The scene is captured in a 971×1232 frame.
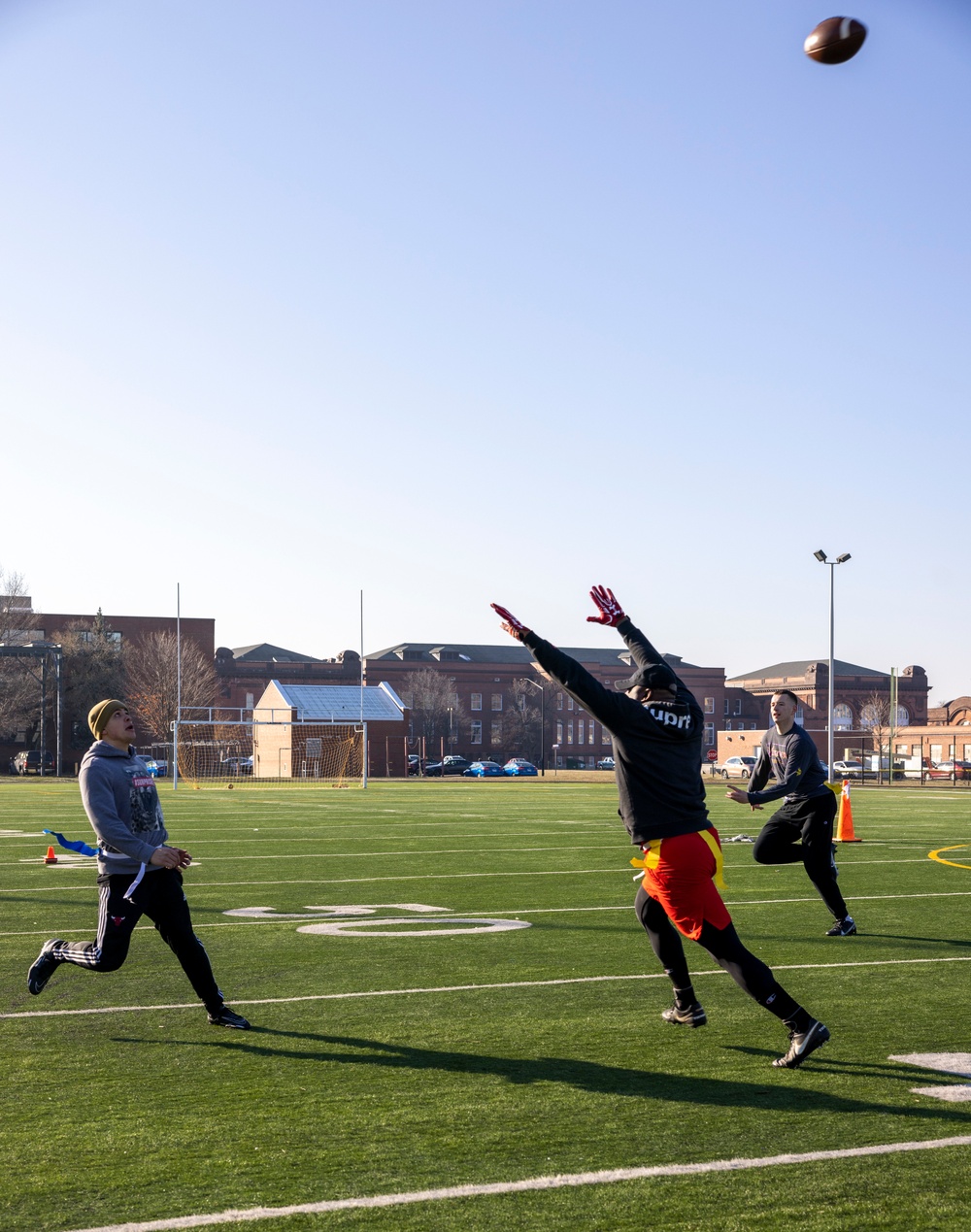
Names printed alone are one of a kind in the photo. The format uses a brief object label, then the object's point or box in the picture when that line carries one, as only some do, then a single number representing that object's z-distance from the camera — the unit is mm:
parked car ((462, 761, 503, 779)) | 98925
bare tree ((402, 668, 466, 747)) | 121500
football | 10391
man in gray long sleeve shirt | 10625
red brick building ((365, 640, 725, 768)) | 129000
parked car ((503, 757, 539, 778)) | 100438
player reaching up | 6234
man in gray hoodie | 6930
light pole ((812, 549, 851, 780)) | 51750
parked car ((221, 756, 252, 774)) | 68625
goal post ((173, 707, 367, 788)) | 67000
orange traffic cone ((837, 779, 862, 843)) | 21734
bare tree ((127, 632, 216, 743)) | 87562
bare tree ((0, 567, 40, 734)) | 79750
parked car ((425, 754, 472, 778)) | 109875
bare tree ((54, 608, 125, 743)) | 85362
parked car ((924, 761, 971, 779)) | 73094
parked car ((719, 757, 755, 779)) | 99875
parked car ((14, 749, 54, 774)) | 78250
